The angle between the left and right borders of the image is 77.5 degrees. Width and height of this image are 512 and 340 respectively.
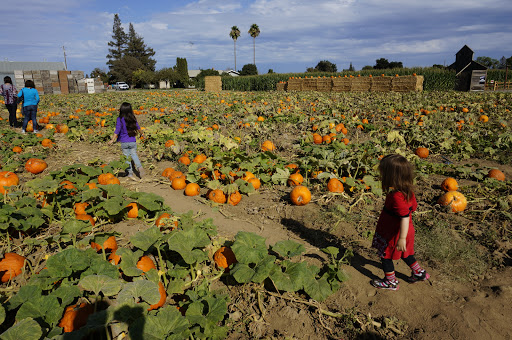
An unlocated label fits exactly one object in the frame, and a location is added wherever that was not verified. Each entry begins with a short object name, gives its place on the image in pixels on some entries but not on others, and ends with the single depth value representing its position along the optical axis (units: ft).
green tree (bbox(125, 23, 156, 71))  307.58
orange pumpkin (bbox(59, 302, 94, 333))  7.69
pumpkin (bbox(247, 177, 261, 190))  17.91
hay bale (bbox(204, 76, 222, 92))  122.01
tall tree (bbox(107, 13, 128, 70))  309.63
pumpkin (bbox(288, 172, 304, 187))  18.07
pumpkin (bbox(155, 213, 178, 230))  12.03
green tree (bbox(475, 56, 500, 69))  426.92
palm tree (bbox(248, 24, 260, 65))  303.68
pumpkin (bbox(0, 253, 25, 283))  10.27
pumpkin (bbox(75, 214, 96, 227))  12.95
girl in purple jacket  21.25
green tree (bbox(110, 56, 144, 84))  258.57
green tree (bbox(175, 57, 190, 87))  248.73
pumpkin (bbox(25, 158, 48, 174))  20.95
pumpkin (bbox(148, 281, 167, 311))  8.74
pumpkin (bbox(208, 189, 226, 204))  16.62
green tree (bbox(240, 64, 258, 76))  289.74
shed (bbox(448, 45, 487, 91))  105.91
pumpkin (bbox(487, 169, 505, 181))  17.87
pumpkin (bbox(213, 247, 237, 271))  10.69
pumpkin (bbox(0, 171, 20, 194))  17.47
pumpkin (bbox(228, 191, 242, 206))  16.56
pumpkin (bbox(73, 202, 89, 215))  13.87
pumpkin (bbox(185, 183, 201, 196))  17.80
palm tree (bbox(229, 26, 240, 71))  301.22
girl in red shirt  10.13
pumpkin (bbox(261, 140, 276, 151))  24.31
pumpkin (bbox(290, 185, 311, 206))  15.72
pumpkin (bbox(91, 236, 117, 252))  10.85
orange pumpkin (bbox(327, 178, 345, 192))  16.70
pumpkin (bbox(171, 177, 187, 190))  18.74
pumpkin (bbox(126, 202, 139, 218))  14.26
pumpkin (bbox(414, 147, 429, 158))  23.61
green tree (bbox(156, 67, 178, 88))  232.32
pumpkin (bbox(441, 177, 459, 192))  16.44
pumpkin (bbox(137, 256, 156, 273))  9.92
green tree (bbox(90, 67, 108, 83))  285.43
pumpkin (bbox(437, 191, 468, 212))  14.74
